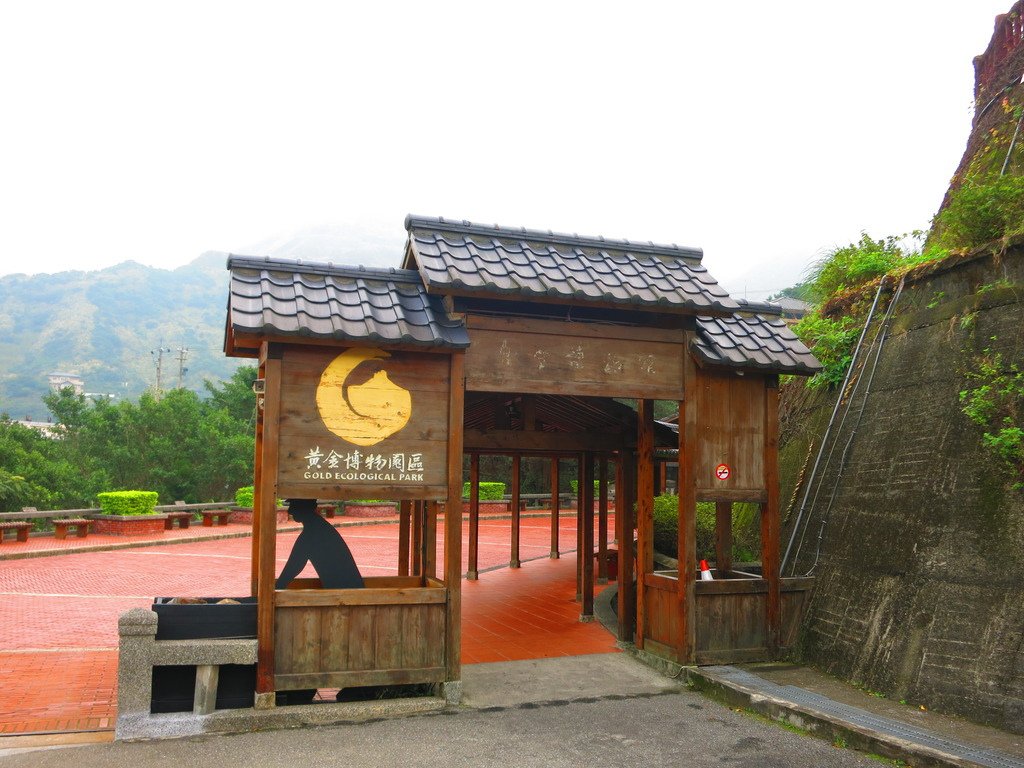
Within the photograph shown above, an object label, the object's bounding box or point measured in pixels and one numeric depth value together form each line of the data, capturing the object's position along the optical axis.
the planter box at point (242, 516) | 23.41
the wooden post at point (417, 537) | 9.69
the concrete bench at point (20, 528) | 17.77
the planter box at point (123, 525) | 20.14
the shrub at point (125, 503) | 20.42
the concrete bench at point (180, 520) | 21.39
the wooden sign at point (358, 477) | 6.44
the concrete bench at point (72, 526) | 18.55
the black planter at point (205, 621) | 6.23
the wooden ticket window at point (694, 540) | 7.83
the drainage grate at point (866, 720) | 5.06
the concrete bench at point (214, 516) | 22.23
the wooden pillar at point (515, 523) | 14.93
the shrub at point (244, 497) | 24.27
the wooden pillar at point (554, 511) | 15.24
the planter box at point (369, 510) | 24.66
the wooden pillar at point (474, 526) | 13.75
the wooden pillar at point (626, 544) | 9.18
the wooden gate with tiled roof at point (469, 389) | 6.54
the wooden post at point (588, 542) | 10.32
